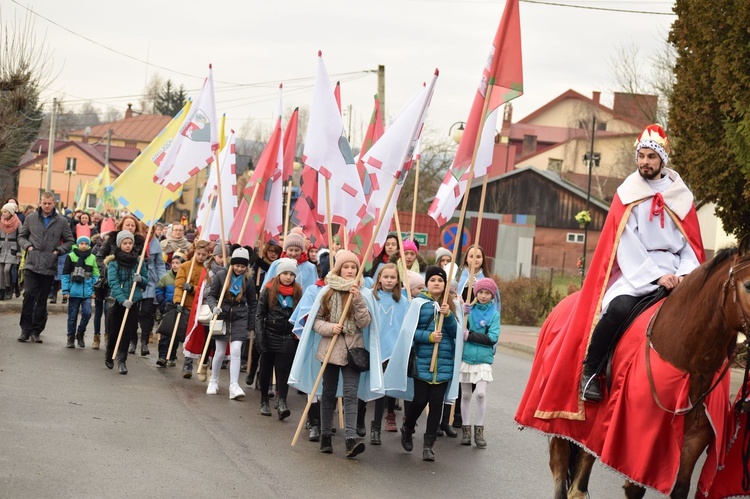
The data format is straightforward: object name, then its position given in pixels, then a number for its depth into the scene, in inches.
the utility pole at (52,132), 2182.6
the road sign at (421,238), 1027.9
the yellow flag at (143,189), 676.1
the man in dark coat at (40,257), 636.1
